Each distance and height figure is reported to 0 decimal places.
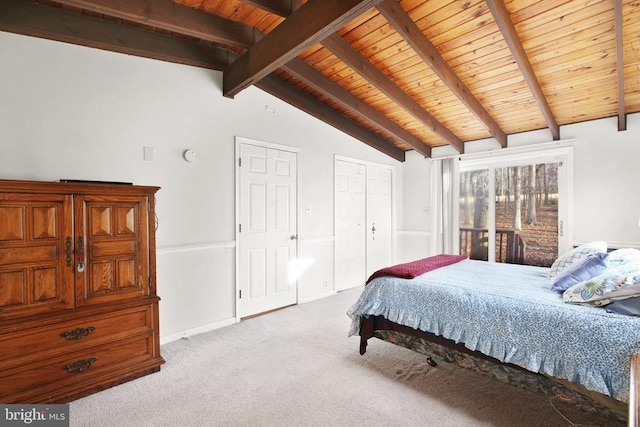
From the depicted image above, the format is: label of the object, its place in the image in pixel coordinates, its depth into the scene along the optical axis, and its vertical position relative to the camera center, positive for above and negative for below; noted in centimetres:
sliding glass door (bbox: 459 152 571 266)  430 +2
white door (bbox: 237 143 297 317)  356 -24
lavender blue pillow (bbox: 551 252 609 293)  219 -45
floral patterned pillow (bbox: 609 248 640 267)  228 -37
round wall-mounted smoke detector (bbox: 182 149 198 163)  307 +55
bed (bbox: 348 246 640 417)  159 -74
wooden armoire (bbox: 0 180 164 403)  190 -55
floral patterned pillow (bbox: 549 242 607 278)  257 -40
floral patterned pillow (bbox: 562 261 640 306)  171 -46
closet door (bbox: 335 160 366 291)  468 -24
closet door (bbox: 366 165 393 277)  522 -17
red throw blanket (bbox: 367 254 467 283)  258 -54
